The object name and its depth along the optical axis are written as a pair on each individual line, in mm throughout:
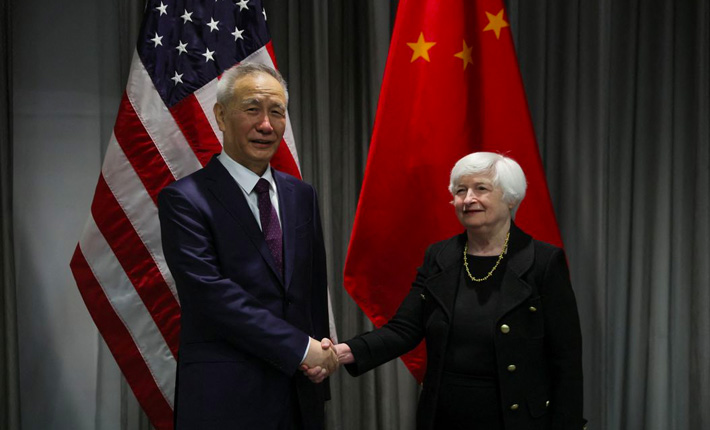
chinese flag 2604
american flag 2523
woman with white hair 1961
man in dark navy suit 1878
